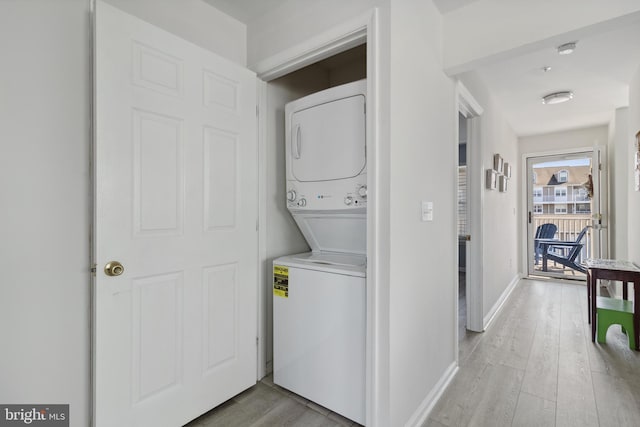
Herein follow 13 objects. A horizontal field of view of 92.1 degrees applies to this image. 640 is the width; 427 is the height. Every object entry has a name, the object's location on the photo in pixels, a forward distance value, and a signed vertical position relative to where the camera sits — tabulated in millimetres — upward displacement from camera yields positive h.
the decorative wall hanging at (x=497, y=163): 3401 +600
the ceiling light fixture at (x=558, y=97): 3215 +1257
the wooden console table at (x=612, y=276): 2498 -523
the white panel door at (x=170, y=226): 1312 -51
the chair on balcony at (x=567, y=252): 4809 -588
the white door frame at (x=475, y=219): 2814 -31
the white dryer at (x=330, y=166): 1691 +296
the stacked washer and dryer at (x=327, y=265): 1647 -283
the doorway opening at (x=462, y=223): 3819 -134
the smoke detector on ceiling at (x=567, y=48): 2157 +1191
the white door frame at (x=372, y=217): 1471 -7
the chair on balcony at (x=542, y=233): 5053 -291
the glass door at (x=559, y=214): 4781 +25
